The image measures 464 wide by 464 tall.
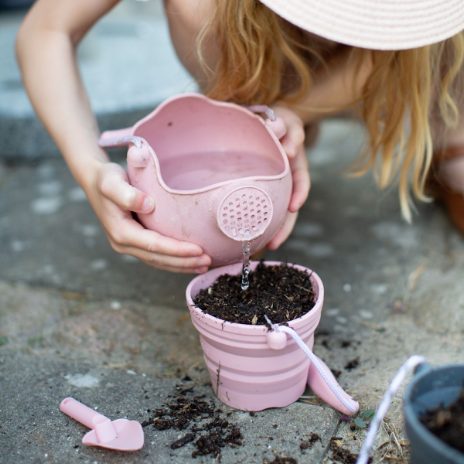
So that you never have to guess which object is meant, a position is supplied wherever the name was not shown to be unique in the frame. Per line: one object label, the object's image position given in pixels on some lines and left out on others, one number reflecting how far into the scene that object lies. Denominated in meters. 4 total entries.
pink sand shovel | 1.08
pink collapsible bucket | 1.10
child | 1.27
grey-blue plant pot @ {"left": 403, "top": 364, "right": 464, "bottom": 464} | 0.80
